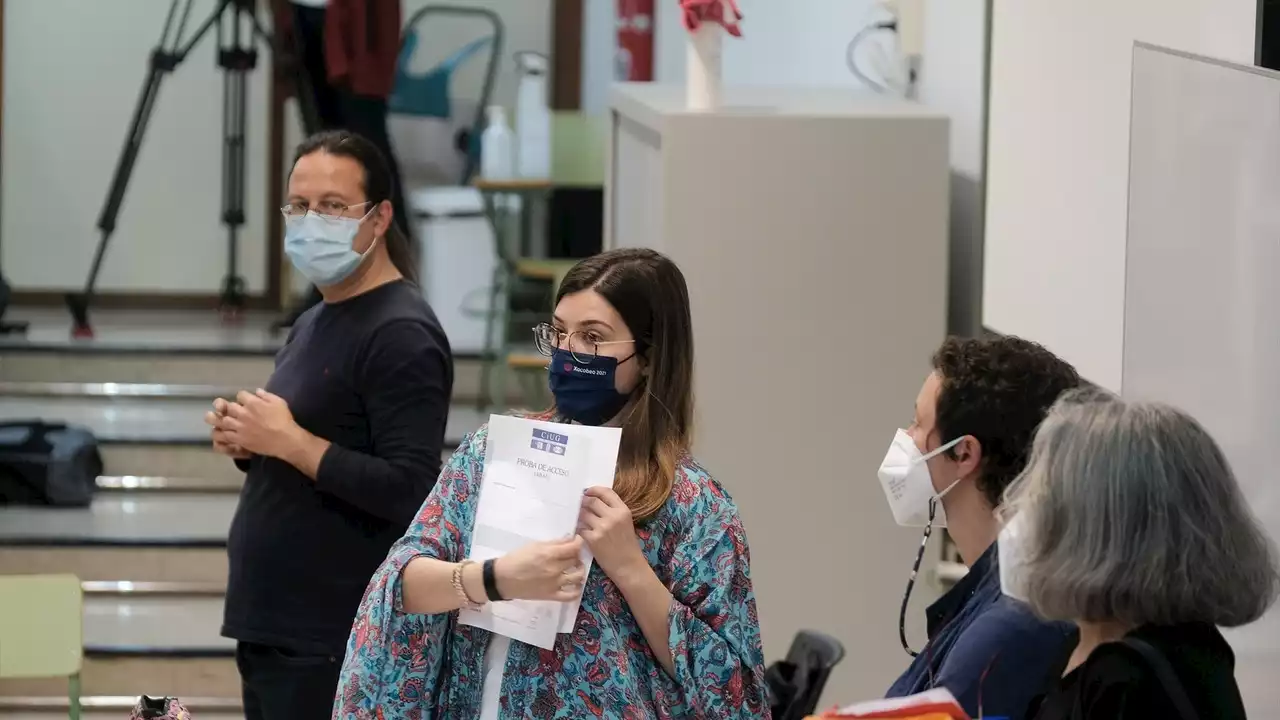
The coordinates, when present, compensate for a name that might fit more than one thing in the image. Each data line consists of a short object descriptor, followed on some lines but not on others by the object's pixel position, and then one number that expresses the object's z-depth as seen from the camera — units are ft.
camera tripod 41.78
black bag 35.63
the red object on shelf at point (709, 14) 25.38
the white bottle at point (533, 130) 42.96
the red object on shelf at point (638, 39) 45.19
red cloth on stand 40.96
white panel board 12.94
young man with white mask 11.66
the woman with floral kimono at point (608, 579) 12.39
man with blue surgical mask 17.60
